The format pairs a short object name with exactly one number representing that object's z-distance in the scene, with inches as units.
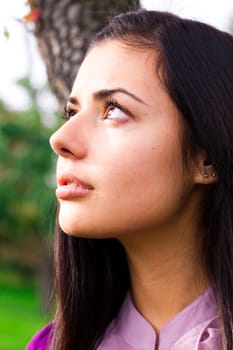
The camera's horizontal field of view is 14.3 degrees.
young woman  28.4
